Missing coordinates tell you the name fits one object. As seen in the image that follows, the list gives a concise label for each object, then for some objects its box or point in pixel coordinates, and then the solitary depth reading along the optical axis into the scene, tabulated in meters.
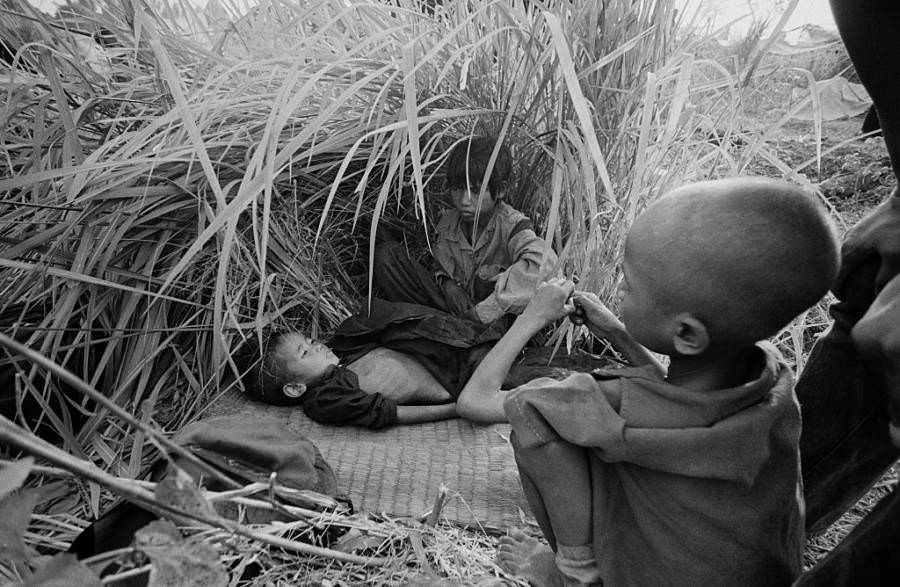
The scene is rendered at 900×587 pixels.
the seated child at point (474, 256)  1.88
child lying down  1.75
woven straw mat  1.42
